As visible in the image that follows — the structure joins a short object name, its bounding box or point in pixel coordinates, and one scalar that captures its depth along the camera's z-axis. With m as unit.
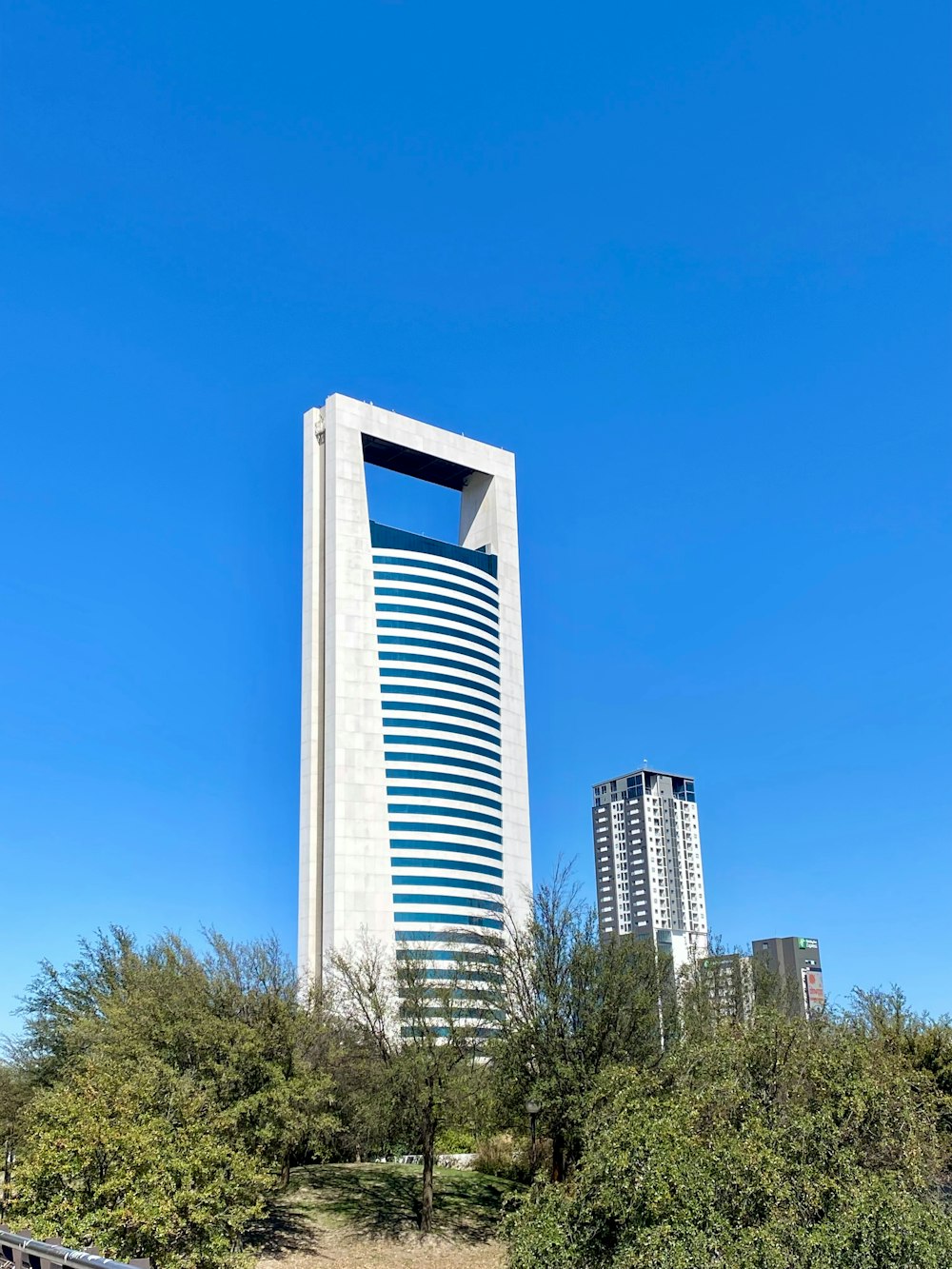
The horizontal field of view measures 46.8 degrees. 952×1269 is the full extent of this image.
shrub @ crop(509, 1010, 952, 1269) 17.17
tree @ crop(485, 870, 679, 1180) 35.44
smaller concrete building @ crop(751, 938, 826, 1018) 53.75
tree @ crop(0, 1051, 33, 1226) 41.44
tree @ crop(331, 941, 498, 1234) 38.47
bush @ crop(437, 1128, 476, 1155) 51.28
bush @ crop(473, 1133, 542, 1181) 45.25
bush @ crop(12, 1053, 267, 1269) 20.16
